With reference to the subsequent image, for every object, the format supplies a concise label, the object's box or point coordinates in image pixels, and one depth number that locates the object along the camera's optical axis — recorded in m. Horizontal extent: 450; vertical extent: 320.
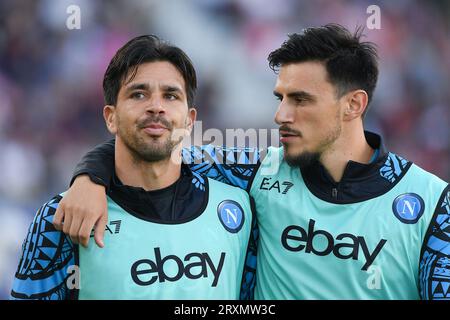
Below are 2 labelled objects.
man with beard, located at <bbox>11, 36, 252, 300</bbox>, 4.57
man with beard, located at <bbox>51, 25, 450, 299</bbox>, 4.87
